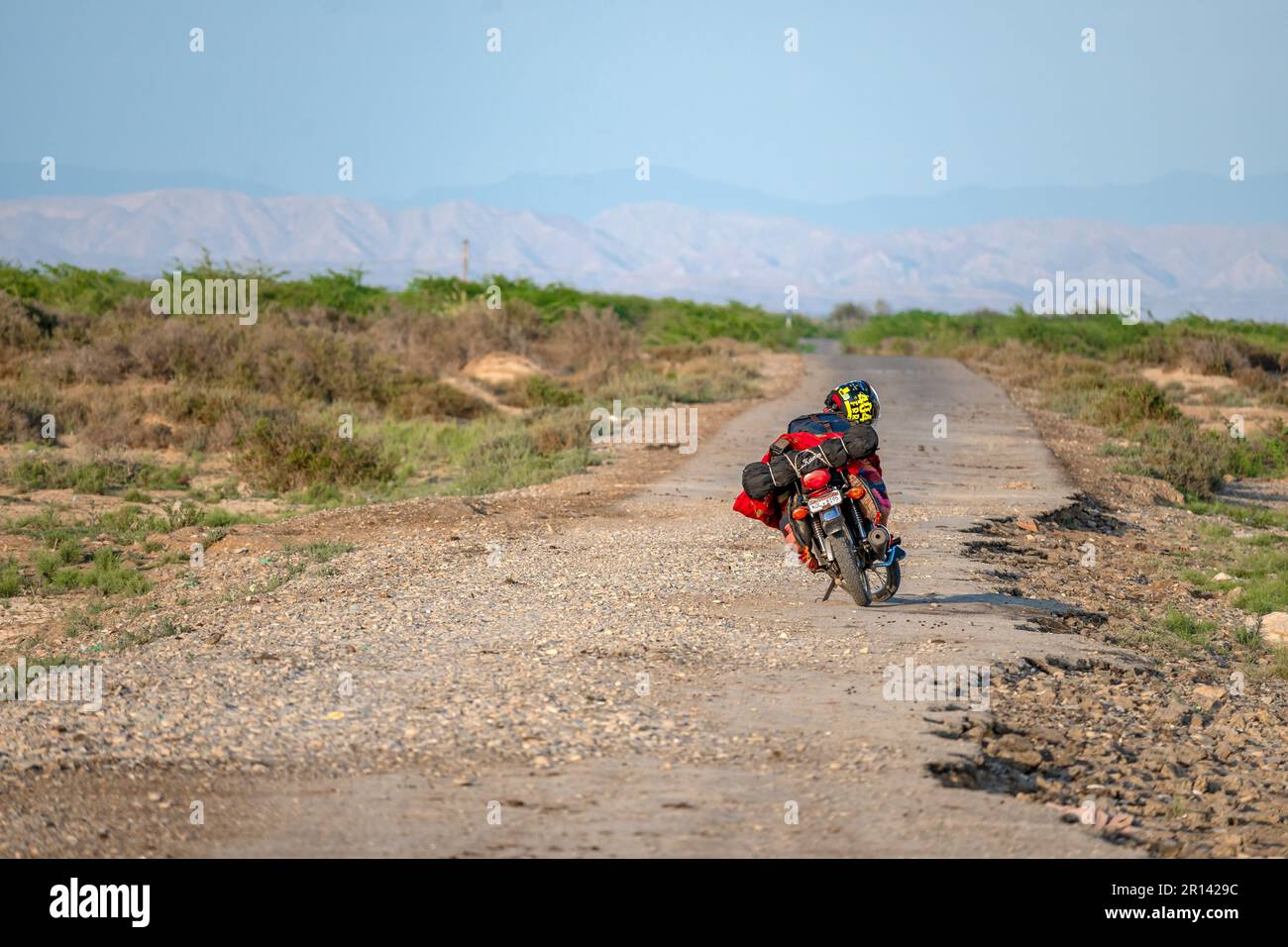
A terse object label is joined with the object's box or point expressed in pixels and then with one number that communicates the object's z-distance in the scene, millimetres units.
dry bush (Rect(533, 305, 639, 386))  39562
